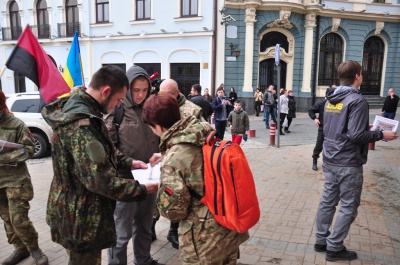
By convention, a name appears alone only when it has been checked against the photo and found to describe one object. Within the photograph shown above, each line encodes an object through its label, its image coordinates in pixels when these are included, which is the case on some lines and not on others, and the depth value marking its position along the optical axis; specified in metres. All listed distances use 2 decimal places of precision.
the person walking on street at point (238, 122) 9.10
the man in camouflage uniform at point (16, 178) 3.32
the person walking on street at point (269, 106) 14.38
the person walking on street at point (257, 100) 17.81
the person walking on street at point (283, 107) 12.80
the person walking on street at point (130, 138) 3.16
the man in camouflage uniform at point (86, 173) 2.12
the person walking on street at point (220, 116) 10.12
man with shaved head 3.88
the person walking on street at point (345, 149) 3.33
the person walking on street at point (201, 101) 6.17
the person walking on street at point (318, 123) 6.98
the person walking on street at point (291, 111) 12.96
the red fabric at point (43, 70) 4.02
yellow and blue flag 5.44
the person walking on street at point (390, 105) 12.52
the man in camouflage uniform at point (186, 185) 2.09
